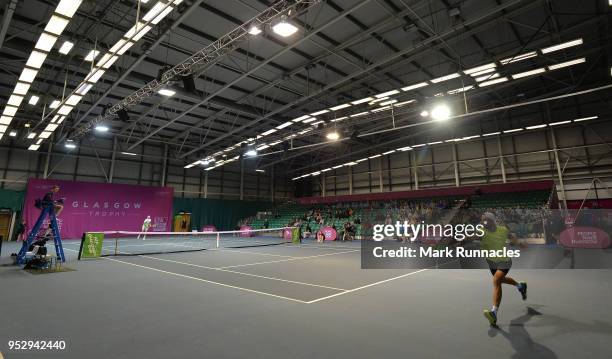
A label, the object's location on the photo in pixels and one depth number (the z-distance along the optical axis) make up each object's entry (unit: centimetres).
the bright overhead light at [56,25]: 802
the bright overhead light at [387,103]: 1820
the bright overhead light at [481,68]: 1323
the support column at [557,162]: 2169
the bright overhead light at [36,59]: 968
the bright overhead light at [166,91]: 1422
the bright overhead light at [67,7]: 737
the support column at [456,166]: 2715
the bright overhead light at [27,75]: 1081
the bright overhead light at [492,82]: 1499
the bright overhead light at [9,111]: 1396
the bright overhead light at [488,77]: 1498
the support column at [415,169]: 2939
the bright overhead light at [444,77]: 1389
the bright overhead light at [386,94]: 1566
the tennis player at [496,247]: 443
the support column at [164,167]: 2831
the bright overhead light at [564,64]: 1274
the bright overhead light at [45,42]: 873
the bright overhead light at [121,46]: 934
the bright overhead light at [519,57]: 1294
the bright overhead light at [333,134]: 1995
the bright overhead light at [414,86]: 1475
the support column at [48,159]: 2285
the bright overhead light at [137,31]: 870
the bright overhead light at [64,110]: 1419
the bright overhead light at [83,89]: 1190
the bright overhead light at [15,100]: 1290
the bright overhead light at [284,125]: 2041
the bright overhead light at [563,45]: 1109
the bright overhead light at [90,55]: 1086
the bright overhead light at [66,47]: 989
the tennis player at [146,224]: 2139
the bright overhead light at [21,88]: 1187
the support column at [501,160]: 2482
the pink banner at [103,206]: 2170
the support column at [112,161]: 2558
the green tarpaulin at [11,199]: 2052
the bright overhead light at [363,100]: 1628
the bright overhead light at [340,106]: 1711
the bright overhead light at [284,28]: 979
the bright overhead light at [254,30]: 1026
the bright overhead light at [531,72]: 1348
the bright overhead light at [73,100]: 1297
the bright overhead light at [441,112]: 1548
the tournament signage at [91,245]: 1112
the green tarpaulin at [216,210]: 2970
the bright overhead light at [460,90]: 1452
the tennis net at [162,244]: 1390
